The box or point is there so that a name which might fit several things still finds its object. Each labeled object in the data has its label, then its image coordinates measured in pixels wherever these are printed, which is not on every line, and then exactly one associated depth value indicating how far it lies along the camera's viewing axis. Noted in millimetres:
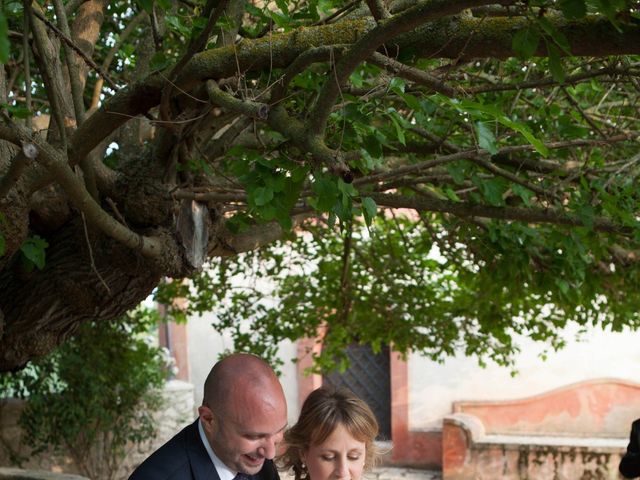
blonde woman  3195
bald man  2775
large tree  3266
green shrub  11102
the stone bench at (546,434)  12023
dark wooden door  17266
